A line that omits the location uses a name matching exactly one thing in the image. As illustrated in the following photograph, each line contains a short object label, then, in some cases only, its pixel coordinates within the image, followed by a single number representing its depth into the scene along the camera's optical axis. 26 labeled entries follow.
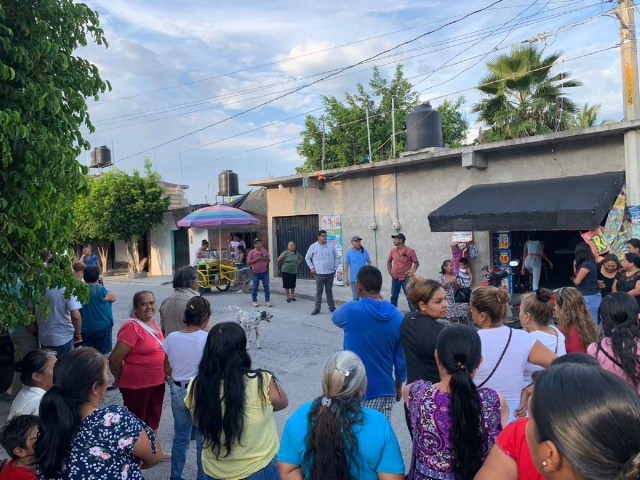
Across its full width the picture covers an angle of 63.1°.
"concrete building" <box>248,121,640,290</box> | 10.46
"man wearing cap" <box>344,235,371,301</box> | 11.17
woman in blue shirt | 2.16
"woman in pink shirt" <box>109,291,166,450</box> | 4.30
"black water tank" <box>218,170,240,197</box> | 25.81
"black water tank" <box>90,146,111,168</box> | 31.89
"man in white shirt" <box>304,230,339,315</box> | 11.63
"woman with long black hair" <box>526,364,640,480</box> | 1.30
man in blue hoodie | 3.72
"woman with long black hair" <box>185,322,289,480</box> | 2.73
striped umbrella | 15.84
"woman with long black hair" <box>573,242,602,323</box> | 6.63
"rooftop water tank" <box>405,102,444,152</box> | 15.09
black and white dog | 8.38
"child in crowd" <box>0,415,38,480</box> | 2.46
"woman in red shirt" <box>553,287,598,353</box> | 3.90
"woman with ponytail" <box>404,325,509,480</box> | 2.29
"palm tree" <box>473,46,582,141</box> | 16.33
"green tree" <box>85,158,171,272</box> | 22.91
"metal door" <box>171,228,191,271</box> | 23.72
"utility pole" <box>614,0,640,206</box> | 10.00
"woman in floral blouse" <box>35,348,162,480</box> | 2.32
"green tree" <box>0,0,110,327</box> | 3.23
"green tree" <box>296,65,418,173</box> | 28.12
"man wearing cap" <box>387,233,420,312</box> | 10.85
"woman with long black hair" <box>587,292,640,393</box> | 3.07
